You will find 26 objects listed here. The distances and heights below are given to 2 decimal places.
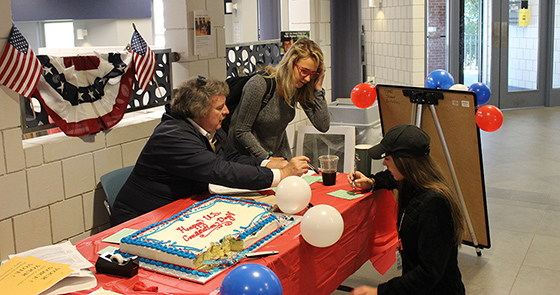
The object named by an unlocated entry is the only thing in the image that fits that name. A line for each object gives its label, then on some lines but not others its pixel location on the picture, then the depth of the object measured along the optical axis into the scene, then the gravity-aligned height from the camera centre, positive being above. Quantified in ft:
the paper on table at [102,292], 5.58 -2.26
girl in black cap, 6.65 -1.97
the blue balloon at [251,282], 4.77 -1.90
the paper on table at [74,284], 5.57 -2.20
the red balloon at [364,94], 11.82 -0.65
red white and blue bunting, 9.65 -0.31
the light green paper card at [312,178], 9.69 -2.02
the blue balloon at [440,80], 11.98 -0.39
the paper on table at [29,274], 5.44 -2.09
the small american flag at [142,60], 11.30 +0.24
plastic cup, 9.21 -1.76
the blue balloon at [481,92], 11.84 -0.67
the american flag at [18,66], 8.67 +0.15
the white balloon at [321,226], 6.70 -1.99
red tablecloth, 5.92 -2.40
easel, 10.90 -1.03
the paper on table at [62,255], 6.14 -2.11
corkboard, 10.64 -1.37
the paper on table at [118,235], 7.04 -2.16
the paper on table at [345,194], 8.71 -2.10
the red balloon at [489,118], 9.97 -1.05
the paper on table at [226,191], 8.73 -1.96
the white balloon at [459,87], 11.81 -0.56
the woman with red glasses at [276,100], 10.71 -0.67
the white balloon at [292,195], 7.48 -1.77
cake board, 5.85 -2.23
